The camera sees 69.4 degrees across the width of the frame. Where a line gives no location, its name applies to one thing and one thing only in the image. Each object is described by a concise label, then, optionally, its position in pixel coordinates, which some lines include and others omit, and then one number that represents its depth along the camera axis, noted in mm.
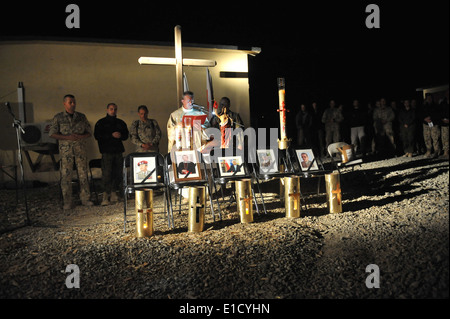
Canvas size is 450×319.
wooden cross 6156
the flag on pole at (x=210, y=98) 6014
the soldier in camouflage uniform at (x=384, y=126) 9062
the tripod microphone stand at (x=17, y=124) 4645
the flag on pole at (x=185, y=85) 6560
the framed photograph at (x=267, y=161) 5230
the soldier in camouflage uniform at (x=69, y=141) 5750
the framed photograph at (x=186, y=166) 4652
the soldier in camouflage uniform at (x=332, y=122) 10383
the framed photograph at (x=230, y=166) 4934
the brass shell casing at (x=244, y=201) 4410
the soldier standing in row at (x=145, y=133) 6492
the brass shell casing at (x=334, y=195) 4652
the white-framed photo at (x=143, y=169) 4574
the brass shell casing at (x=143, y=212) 3984
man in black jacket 6145
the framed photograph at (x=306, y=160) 5227
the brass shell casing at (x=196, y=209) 4105
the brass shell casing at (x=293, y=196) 4535
